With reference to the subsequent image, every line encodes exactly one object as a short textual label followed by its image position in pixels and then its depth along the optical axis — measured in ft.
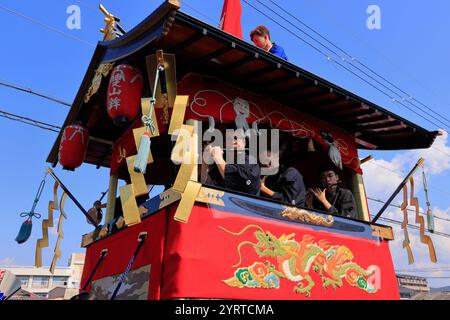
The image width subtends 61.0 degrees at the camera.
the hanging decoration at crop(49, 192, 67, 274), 23.77
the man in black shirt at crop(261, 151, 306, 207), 18.66
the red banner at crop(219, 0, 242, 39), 26.48
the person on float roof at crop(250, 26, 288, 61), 23.22
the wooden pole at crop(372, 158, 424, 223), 23.25
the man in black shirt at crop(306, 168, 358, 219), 21.34
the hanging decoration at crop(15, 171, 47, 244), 21.00
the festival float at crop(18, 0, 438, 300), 14.02
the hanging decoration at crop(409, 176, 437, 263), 21.98
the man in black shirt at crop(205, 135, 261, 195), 16.61
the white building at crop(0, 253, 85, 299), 194.59
